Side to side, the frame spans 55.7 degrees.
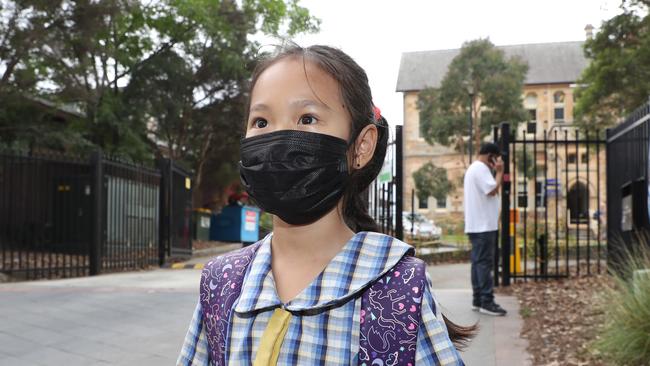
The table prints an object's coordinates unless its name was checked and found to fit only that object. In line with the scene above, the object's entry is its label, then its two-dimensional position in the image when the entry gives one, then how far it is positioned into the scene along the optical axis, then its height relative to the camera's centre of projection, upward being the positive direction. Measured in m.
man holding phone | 6.18 -0.24
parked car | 28.50 -1.55
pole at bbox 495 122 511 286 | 8.04 -0.11
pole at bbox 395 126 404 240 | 6.29 +0.21
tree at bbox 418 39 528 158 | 31.80 +5.67
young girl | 1.30 -0.14
